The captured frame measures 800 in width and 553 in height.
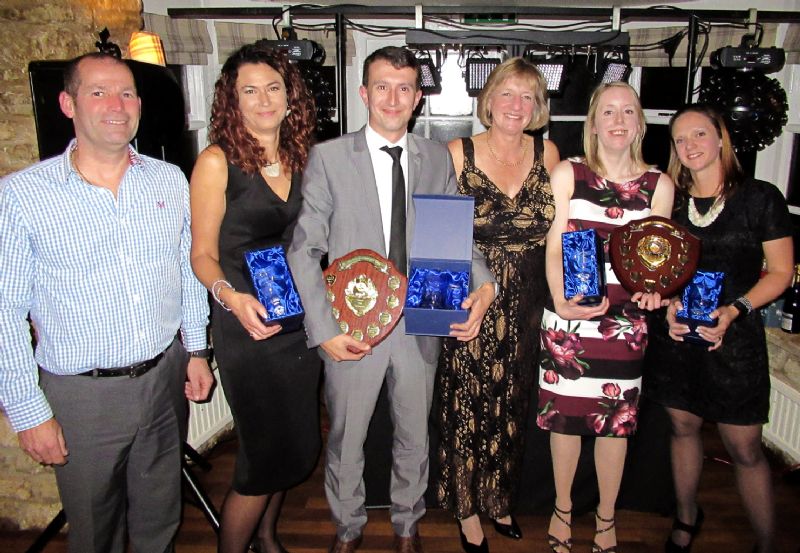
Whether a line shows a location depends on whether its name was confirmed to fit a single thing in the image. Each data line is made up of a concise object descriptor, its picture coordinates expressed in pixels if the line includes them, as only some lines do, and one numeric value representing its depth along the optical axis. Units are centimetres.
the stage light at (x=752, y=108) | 333
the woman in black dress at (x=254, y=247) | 183
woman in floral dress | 213
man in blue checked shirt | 154
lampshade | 271
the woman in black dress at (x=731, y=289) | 211
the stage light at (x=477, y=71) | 434
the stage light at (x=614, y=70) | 430
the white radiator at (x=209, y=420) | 318
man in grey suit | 186
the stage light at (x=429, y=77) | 434
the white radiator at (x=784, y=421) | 316
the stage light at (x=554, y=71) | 437
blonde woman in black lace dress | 216
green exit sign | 495
